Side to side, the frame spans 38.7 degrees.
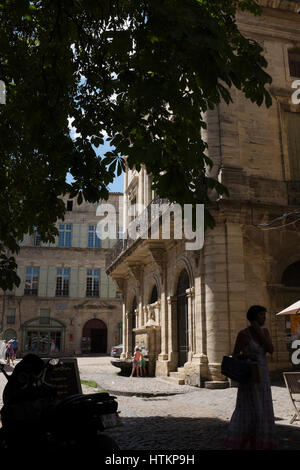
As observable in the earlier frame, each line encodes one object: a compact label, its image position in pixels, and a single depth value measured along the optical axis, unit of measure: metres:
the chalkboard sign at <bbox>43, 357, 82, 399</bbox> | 7.02
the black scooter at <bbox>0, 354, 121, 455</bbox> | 3.12
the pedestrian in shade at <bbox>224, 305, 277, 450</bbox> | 4.83
